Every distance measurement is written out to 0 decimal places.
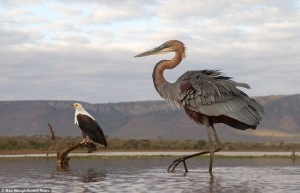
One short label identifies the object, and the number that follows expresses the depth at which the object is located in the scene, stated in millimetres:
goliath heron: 13664
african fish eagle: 19641
